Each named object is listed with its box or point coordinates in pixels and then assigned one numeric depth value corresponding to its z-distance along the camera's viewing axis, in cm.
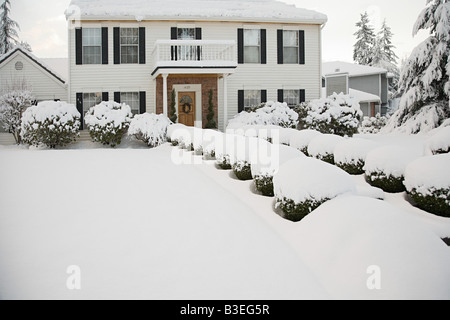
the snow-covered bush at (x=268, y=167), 680
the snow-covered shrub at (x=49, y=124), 1501
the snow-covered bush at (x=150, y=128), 1477
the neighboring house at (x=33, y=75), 1884
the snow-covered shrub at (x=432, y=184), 612
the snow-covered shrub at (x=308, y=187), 525
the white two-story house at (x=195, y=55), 1772
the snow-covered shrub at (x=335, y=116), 1634
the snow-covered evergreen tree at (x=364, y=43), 3775
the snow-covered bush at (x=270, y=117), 1608
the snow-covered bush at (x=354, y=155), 886
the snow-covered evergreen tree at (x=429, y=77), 1655
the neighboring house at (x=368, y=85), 3072
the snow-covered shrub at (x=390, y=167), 759
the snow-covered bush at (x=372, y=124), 2439
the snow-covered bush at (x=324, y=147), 989
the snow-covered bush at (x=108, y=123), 1533
